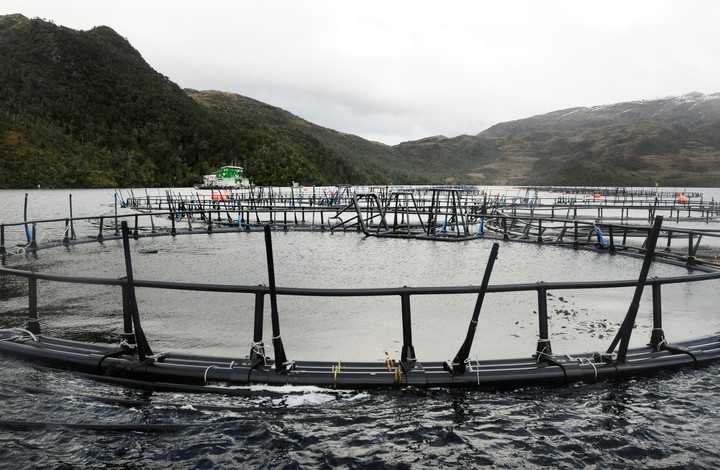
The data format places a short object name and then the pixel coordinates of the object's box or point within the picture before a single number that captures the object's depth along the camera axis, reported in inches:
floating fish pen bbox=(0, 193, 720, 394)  231.5
